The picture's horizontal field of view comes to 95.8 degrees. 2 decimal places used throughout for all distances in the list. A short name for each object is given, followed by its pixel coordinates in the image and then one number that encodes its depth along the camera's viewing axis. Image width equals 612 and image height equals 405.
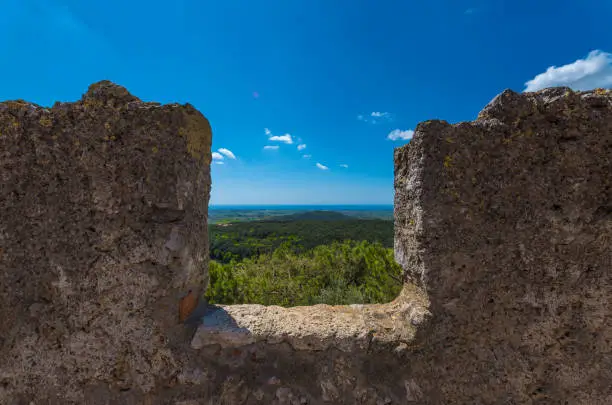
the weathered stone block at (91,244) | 1.49
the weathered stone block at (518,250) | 1.46
